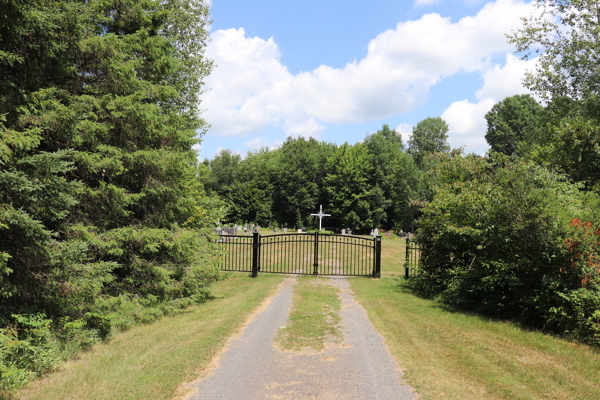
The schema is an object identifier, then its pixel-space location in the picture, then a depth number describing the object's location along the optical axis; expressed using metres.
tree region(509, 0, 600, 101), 16.88
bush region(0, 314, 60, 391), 4.44
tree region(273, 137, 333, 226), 56.59
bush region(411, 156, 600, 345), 6.74
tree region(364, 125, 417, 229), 52.62
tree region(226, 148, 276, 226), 57.84
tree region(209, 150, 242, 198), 63.41
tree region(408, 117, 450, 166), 67.00
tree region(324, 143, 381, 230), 51.54
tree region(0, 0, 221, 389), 5.03
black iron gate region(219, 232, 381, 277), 14.30
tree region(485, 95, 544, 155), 55.47
